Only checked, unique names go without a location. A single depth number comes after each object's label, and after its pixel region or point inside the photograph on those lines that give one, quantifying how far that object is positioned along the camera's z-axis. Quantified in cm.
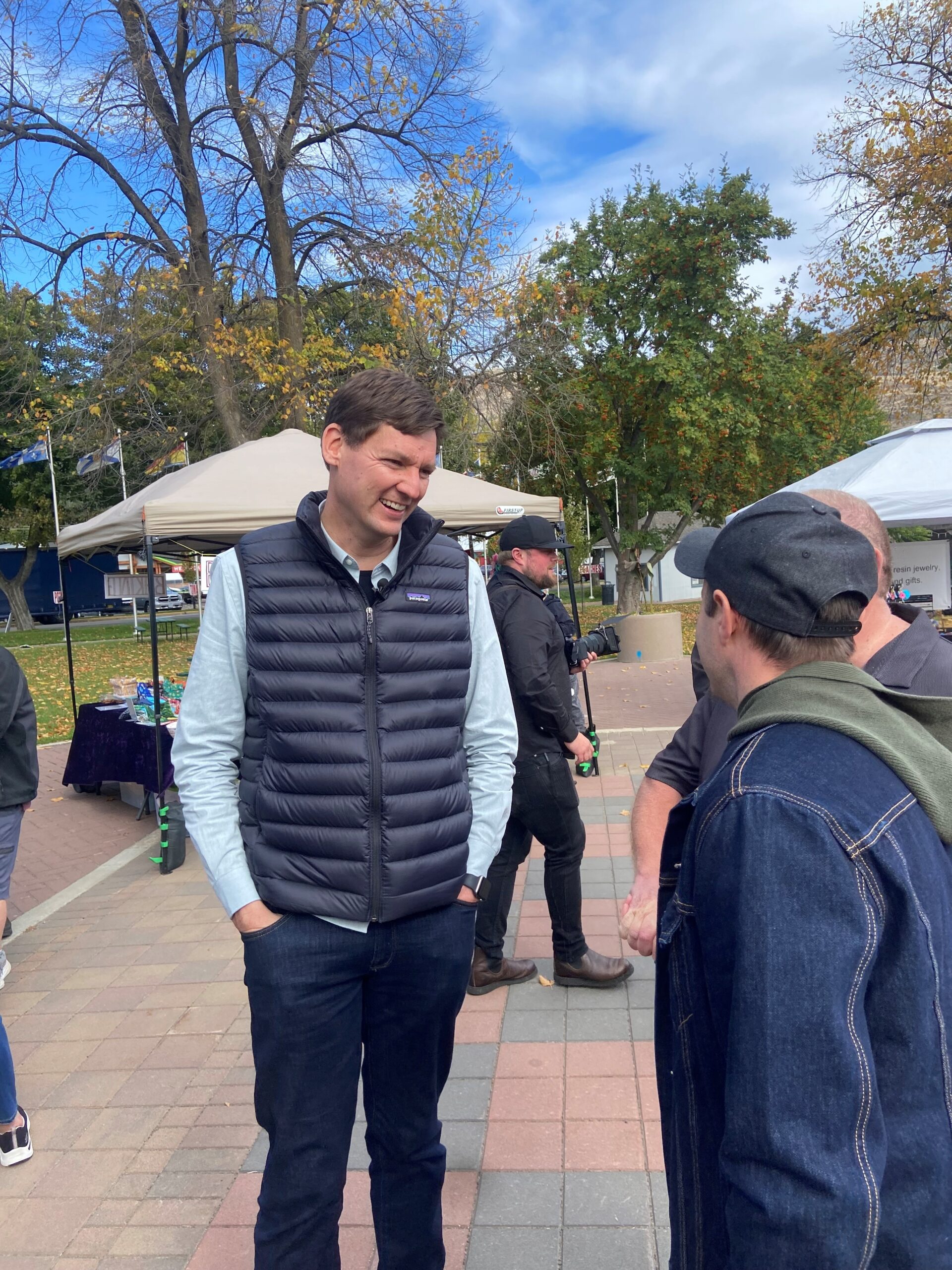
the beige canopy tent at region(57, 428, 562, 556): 629
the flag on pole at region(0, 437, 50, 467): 2147
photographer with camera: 362
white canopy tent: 638
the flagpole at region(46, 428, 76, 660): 797
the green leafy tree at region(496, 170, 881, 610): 2280
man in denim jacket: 95
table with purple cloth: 704
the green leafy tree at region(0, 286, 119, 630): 1614
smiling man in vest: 181
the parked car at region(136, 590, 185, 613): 3944
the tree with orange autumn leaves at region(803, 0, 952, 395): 1447
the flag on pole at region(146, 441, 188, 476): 1679
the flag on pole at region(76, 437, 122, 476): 1588
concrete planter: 1650
